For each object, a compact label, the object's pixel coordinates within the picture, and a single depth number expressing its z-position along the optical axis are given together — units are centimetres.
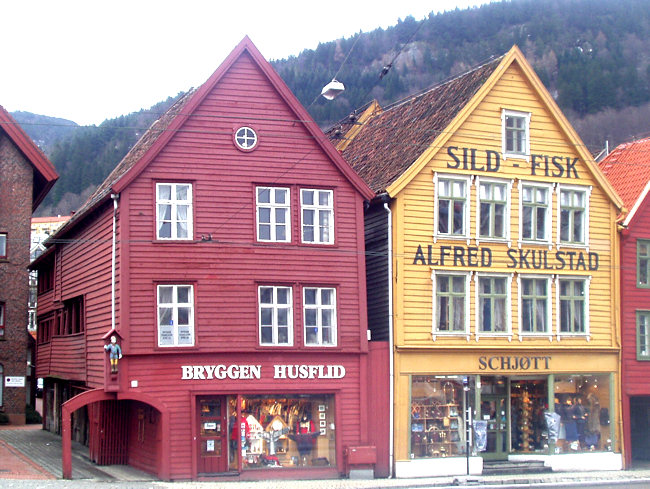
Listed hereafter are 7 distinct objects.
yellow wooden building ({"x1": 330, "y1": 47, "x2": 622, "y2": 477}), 3067
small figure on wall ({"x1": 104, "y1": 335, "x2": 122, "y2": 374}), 2638
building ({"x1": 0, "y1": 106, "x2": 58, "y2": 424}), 4241
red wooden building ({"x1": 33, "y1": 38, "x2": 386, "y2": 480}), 2741
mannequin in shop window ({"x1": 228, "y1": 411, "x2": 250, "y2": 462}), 2806
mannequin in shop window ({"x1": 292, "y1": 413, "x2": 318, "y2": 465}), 2897
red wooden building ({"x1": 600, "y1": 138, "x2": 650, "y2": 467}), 3375
